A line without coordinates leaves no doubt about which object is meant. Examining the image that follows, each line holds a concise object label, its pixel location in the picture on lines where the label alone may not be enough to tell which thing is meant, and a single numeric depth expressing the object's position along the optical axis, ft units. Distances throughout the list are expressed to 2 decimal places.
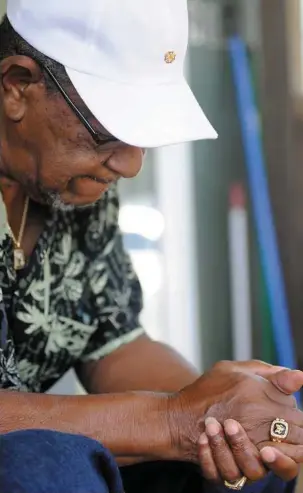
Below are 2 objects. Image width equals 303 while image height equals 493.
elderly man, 4.27
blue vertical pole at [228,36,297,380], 8.15
